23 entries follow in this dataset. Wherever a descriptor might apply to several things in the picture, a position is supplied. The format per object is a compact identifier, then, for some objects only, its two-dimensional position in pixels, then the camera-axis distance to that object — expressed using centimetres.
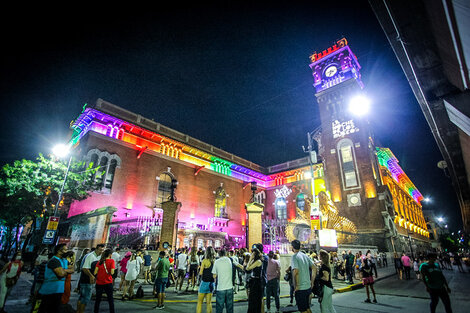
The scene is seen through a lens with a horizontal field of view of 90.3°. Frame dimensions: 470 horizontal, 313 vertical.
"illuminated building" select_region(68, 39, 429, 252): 2022
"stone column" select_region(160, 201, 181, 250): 1270
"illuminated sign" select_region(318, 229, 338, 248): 1288
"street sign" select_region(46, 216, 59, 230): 1278
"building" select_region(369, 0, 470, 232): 197
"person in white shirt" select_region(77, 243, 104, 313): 560
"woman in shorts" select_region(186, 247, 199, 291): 1041
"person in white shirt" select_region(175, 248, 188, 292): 1020
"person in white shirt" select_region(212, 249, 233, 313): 516
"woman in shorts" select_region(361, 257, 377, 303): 836
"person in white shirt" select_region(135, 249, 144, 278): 1046
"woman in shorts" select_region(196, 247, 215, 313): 542
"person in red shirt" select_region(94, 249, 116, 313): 572
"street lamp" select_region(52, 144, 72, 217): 1462
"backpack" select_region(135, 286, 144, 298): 843
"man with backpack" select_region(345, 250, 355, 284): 1243
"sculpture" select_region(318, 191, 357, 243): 2506
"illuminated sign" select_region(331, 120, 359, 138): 2796
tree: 1523
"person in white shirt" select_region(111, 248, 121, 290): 947
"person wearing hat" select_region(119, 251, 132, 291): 893
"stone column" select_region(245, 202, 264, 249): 1309
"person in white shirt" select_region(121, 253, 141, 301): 811
